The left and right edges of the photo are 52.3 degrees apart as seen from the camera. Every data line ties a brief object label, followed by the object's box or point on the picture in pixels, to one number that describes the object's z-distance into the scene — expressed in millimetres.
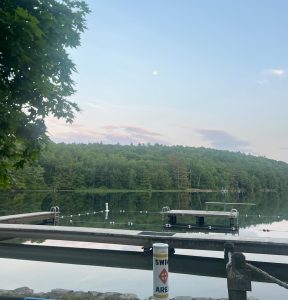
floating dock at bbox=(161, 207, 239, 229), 22654
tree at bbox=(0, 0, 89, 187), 5238
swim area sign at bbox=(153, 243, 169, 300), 5340
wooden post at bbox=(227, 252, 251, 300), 5623
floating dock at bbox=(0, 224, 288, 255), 10737
